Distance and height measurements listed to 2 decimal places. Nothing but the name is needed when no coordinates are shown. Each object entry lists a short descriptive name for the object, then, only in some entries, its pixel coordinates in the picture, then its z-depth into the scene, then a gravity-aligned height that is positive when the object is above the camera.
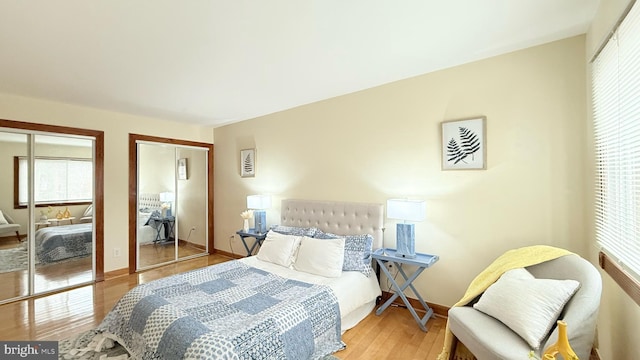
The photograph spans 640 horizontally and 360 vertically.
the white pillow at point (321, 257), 2.76 -0.82
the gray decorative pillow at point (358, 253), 2.85 -0.79
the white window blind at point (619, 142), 1.34 +0.21
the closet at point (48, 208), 3.27 -0.35
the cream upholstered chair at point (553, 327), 1.45 -0.88
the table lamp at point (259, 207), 4.13 -0.41
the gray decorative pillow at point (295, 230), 3.33 -0.65
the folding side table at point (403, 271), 2.53 -0.90
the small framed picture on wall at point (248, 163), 4.58 +0.30
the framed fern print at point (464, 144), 2.52 +0.34
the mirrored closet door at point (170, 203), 4.39 -0.39
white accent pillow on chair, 1.54 -0.75
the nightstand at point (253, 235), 3.98 -0.82
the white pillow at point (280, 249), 3.10 -0.81
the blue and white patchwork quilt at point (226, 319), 1.63 -0.96
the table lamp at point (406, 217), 2.60 -0.36
